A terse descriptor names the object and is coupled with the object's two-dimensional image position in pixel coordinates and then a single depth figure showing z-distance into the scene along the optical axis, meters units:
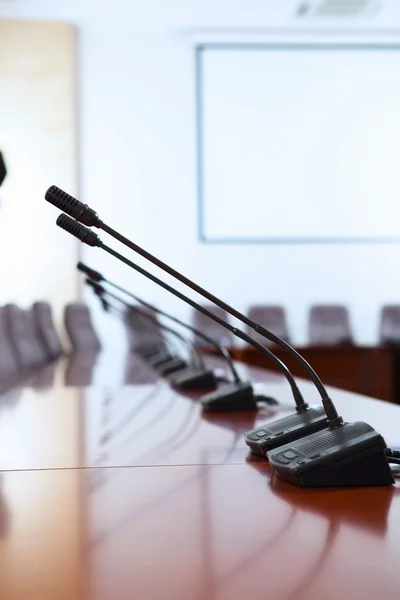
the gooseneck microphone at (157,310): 2.18
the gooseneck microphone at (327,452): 1.08
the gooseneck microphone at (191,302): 1.32
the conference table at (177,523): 0.71
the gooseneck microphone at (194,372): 2.78
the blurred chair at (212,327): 7.91
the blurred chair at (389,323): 8.52
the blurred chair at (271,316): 8.43
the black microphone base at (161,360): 4.20
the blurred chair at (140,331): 7.03
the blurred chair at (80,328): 7.31
